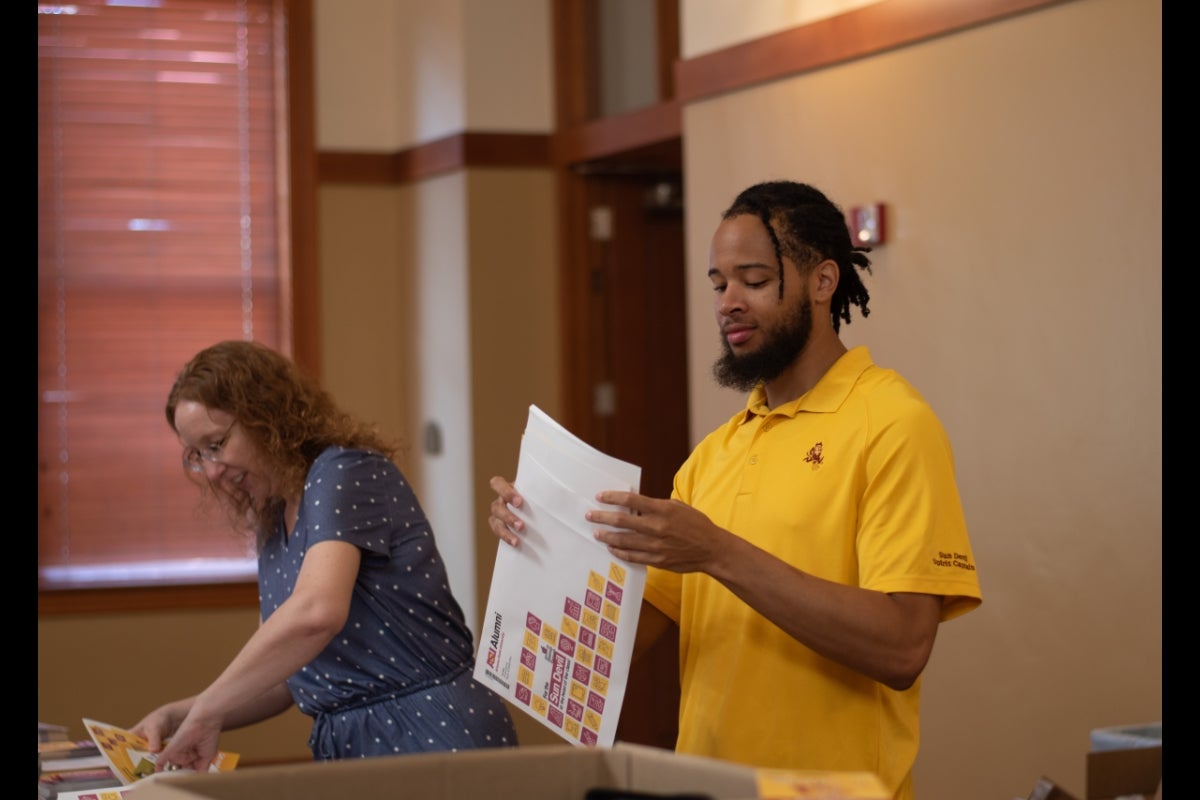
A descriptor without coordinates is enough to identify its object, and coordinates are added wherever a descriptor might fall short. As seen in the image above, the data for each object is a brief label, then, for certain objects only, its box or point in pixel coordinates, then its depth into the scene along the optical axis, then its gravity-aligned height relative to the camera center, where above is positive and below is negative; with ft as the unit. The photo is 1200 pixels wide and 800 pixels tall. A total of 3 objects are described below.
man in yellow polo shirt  18.14 -1.40
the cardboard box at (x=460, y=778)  13.11 -1.58
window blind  35.14 +0.03
